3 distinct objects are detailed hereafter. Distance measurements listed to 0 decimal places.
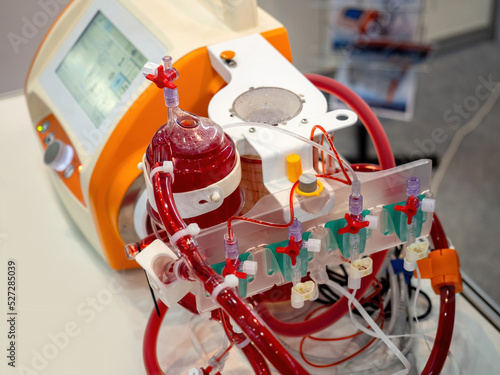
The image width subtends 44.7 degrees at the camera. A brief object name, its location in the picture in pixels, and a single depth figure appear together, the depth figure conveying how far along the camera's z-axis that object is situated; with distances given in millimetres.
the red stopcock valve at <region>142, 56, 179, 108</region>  792
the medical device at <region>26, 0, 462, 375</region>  791
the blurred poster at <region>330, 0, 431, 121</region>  2314
